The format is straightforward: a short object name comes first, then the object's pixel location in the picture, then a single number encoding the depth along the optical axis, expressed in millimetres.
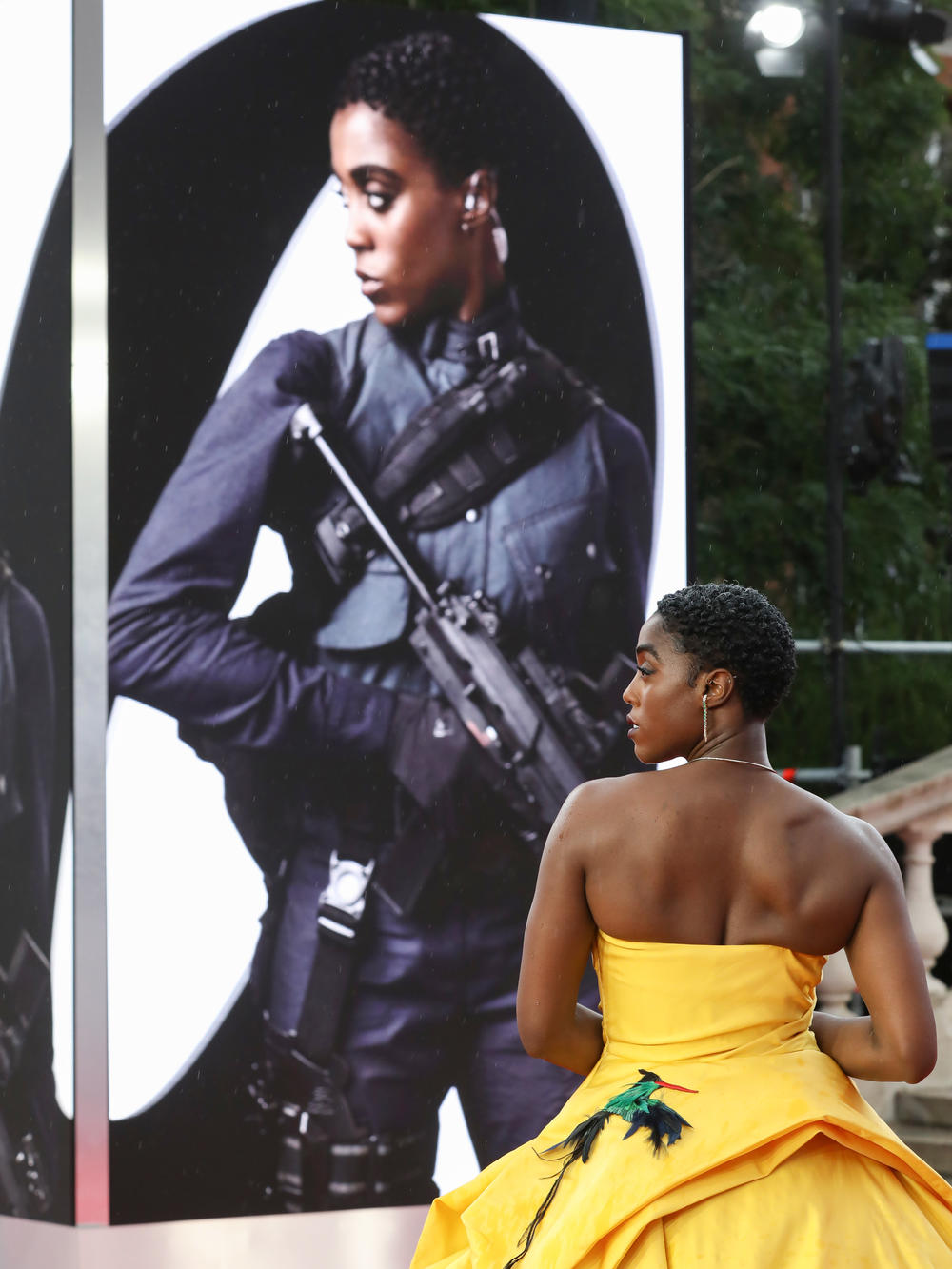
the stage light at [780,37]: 11164
